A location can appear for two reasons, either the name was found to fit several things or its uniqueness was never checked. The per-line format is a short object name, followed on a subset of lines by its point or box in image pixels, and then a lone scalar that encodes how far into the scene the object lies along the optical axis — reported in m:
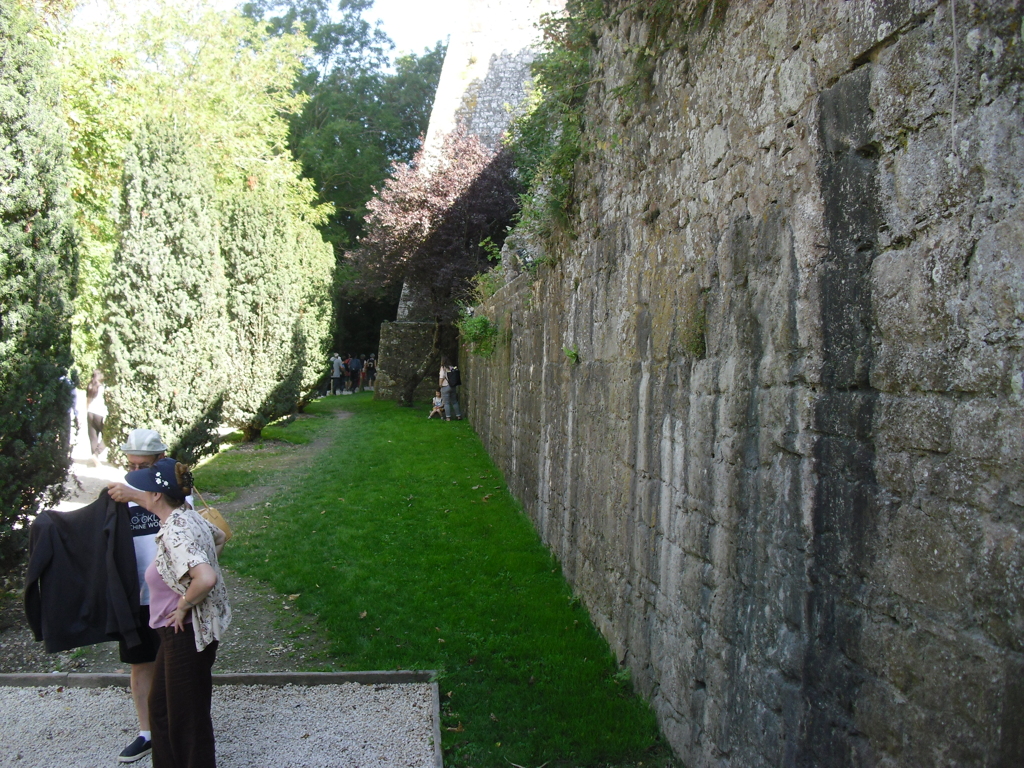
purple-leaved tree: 22.03
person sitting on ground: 20.11
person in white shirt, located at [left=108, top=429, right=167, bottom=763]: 3.82
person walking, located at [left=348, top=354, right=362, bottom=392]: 33.88
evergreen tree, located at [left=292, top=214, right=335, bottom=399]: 19.44
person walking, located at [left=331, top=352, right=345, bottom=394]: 30.88
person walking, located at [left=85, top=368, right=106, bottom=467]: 11.87
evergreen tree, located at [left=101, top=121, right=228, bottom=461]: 9.62
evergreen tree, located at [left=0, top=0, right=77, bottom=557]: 5.49
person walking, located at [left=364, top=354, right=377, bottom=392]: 35.56
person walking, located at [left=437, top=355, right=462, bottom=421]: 19.68
